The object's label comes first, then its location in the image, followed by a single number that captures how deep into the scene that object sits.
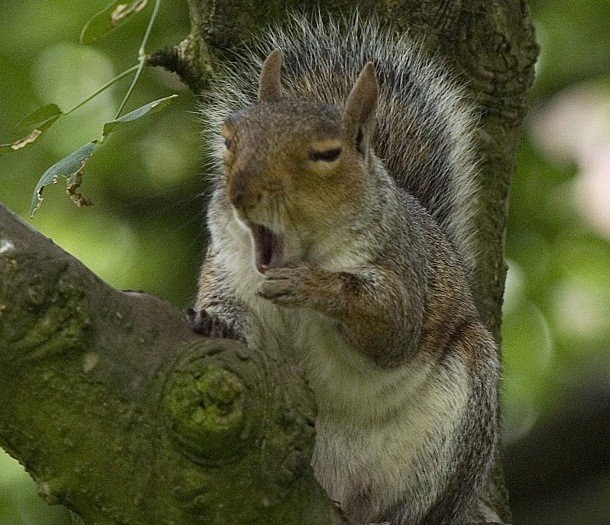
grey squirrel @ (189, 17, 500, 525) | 4.79
